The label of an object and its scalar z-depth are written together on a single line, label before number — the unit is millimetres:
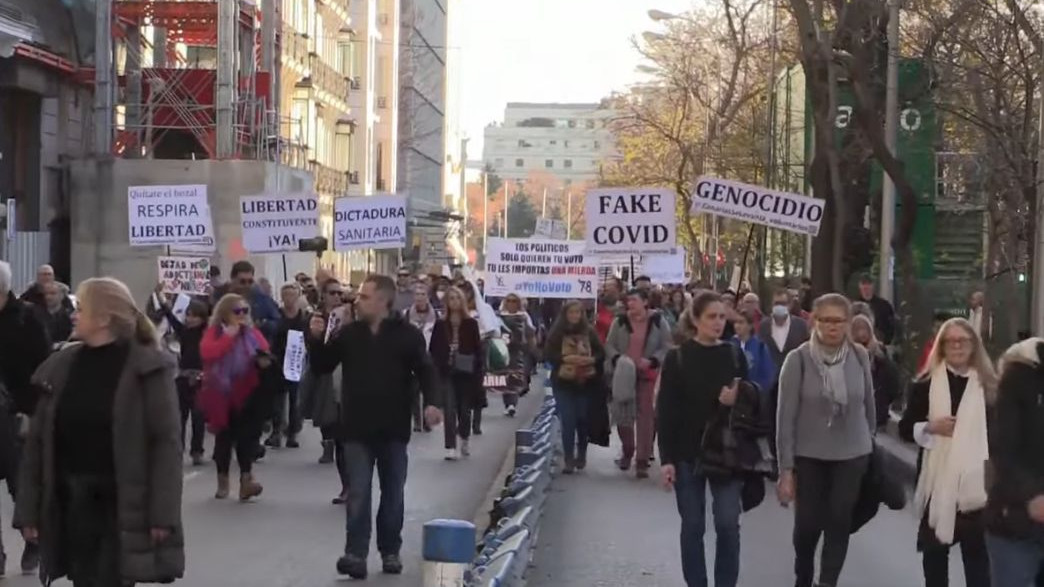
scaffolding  40156
